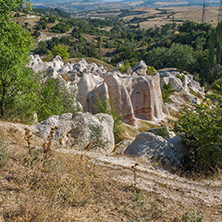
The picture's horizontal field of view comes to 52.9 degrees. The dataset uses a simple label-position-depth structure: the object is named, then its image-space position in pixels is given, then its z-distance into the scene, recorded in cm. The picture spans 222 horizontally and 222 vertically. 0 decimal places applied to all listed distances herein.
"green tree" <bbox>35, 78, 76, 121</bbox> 1503
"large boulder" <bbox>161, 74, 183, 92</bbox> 4359
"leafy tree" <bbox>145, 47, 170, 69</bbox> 7557
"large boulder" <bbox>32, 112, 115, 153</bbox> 1067
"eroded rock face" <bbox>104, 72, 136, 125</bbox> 2727
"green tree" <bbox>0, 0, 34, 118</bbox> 991
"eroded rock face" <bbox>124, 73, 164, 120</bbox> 3023
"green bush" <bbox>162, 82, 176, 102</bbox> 3875
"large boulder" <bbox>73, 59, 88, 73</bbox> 4667
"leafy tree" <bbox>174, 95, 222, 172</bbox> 1088
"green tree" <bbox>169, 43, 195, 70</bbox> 7050
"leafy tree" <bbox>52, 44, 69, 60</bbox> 7838
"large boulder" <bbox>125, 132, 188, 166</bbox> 1163
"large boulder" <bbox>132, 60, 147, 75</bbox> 5136
